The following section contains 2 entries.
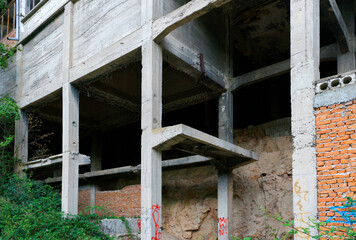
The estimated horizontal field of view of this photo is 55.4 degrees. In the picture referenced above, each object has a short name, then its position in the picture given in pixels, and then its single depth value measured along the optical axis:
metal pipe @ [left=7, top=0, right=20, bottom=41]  12.79
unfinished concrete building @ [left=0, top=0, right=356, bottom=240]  5.33
